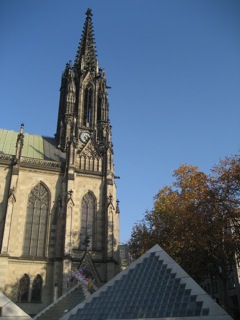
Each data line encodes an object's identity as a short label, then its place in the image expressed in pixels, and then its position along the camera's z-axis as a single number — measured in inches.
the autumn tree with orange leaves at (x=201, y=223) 897.5
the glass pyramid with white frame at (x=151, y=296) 482.6
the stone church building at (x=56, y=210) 1122.1
